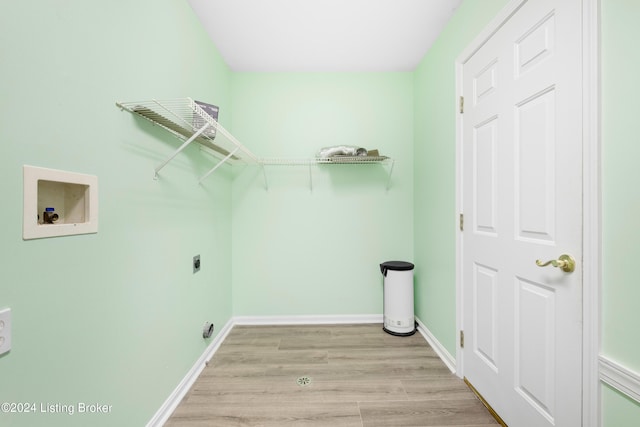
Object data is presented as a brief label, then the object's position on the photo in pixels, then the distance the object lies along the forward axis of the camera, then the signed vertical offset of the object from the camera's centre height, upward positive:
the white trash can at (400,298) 2.25 -0.79
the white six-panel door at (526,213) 0.97 -0.01
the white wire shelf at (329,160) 2.23 +0.48
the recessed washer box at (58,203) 0.72 +0.02
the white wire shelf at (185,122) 1.11 +0.47
